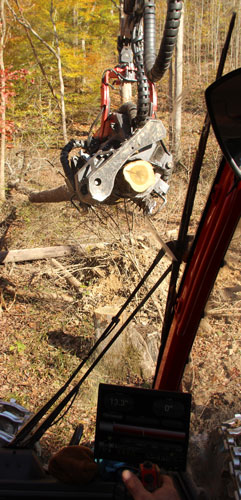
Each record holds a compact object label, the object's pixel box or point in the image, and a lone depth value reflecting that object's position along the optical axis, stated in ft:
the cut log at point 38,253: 28.22
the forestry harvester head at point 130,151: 16.55
